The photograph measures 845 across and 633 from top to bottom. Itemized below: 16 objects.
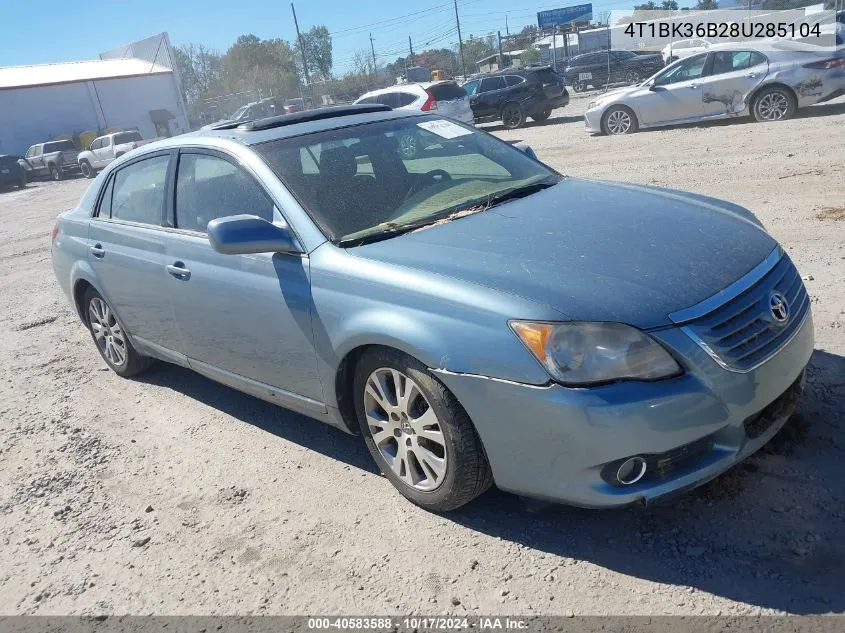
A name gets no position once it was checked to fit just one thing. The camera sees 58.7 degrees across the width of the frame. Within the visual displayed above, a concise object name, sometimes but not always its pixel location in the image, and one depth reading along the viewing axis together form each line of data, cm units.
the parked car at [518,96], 2053
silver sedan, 1268
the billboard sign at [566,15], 5006
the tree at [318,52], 7331
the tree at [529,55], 5346
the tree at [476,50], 6488
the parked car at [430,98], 1856
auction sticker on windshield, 445
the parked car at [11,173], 2948
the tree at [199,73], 7606
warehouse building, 4231
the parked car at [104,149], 2966
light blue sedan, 265
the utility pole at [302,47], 4085
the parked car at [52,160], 3186
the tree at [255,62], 6844
